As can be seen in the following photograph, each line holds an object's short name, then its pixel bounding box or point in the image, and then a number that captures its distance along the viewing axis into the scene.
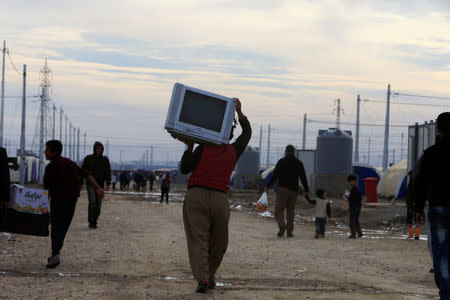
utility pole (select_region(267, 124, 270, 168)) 158.32
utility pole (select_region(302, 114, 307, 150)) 107.25
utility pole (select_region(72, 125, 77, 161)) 162.34
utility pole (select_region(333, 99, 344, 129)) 107.90
